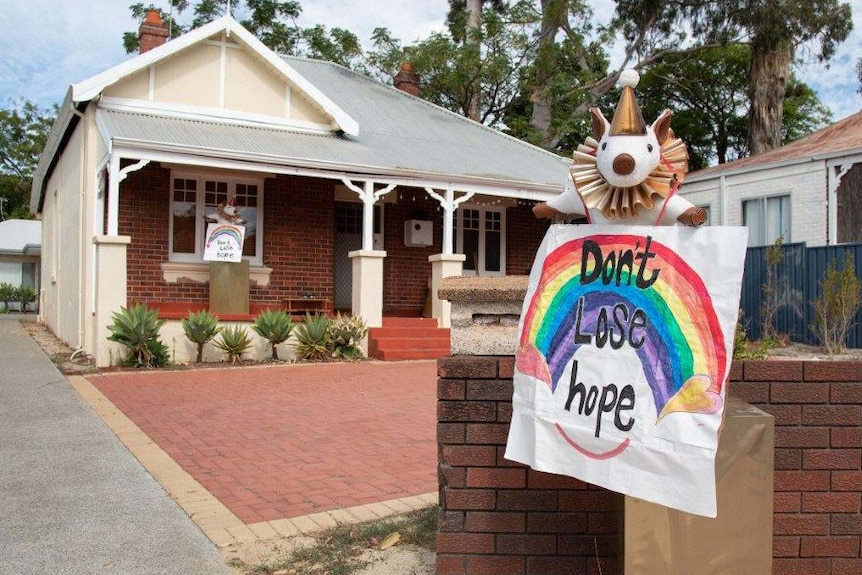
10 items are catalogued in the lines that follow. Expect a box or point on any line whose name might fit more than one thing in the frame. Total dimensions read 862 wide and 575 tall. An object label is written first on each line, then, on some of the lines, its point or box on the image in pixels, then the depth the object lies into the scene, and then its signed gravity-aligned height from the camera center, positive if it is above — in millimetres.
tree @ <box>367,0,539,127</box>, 24594 +6893
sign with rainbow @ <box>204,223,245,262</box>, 13242 +537
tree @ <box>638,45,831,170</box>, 33781 +8010
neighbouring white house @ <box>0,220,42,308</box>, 40375 +802
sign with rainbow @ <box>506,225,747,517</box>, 2518 -273
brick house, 12852 +1640
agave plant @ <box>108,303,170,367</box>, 11414 -886
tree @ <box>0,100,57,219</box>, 48406 +7837
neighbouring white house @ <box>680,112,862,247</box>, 14734 +1836
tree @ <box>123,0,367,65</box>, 28344 +9030
